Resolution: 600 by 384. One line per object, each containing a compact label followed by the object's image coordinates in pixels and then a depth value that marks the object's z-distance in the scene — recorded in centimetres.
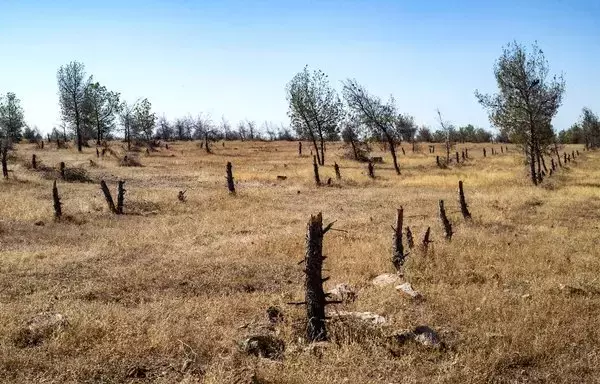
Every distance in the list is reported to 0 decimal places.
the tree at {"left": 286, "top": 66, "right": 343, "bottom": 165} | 5253
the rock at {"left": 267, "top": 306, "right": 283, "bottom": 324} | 904
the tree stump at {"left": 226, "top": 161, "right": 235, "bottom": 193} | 2841
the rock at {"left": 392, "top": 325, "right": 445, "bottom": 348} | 770
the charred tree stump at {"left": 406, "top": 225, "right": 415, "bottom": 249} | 1371
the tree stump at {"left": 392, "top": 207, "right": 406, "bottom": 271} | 1256
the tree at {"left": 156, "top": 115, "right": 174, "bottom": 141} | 11044
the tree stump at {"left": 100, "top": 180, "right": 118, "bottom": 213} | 2212
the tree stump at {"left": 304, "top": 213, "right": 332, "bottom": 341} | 816
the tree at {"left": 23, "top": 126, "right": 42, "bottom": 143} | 9250
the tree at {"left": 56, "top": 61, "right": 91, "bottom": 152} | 6831
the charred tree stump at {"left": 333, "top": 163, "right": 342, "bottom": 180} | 3666
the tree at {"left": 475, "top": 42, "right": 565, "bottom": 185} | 3406
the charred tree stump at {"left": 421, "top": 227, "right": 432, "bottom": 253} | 1298
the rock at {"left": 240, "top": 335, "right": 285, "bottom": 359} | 760
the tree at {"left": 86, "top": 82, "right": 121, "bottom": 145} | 7181
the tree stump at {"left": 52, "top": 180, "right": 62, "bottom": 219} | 1953
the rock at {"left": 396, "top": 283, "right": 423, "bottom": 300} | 988
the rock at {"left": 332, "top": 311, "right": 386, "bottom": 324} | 841
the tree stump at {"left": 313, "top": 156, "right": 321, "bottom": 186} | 3381
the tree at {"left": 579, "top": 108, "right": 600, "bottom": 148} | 8680
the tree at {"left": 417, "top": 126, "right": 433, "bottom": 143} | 12012
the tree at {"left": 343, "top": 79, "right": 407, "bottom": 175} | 4609
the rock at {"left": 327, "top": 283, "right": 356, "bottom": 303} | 1008
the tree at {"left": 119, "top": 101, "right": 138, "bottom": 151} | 7850
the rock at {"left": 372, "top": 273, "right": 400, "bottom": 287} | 1099
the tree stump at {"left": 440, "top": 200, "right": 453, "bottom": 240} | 1576
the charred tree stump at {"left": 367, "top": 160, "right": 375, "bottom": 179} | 3878
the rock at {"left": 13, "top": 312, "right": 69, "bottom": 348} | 780
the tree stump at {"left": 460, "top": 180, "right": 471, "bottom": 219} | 2001
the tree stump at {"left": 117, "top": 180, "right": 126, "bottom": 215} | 2206
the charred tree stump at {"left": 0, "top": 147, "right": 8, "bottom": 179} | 3200
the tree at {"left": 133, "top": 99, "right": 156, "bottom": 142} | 7750
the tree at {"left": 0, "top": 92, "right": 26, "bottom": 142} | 7062
